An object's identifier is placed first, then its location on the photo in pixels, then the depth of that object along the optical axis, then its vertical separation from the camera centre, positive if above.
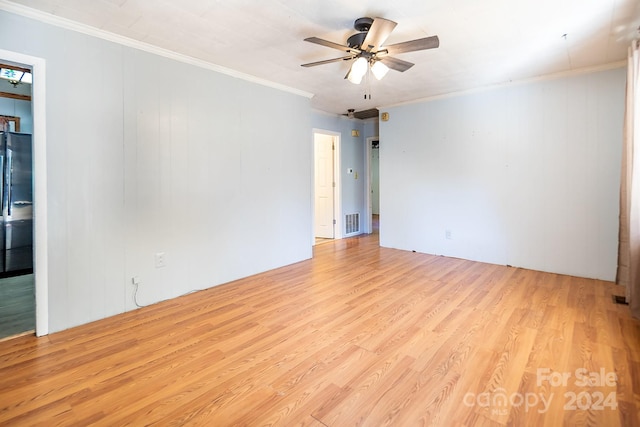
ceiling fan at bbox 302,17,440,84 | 2.26 +1.29
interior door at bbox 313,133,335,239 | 6.23 +0.43
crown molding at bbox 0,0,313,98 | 2.23 +1.46
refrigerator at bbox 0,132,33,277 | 3.94 +0.04
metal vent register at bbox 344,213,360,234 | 6.50 -0.39
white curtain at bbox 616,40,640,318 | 2.44 +0.29
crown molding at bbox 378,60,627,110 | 3.43 +1.60
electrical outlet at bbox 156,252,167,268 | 3.01 -0.54
